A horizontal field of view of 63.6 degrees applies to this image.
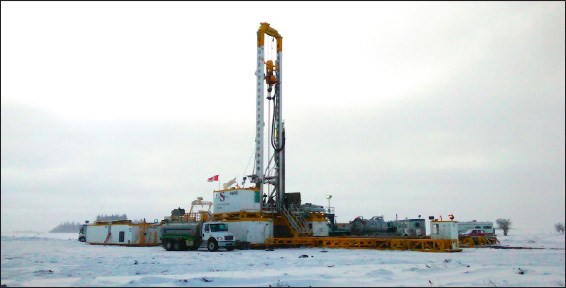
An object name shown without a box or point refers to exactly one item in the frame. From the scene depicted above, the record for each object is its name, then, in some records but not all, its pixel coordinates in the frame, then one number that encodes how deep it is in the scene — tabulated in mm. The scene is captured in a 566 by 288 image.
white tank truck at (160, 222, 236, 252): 32000
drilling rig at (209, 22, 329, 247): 35656
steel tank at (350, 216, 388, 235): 44906
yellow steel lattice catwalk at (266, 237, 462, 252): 27656
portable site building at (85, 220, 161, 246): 44188
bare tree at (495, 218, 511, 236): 75875
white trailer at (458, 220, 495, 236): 54812
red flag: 40188
